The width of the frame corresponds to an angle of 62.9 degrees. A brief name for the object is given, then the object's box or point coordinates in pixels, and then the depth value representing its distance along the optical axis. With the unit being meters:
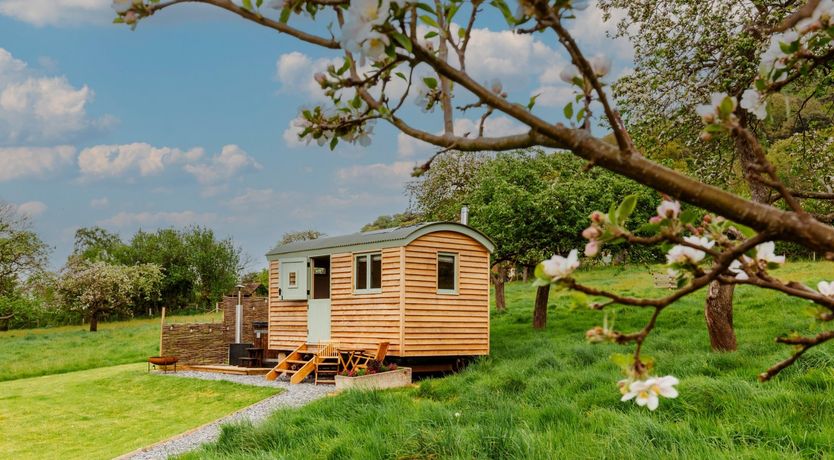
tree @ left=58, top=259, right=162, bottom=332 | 35.38
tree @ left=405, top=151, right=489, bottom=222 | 24.94
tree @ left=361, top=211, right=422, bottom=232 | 49.75
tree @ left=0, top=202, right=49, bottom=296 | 32.44
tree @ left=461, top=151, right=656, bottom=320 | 16.09
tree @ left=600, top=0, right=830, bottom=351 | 10.66
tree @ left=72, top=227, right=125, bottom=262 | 56.59
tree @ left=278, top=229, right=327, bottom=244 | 48.88
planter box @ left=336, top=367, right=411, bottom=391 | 12.71
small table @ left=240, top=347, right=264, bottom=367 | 17.50
